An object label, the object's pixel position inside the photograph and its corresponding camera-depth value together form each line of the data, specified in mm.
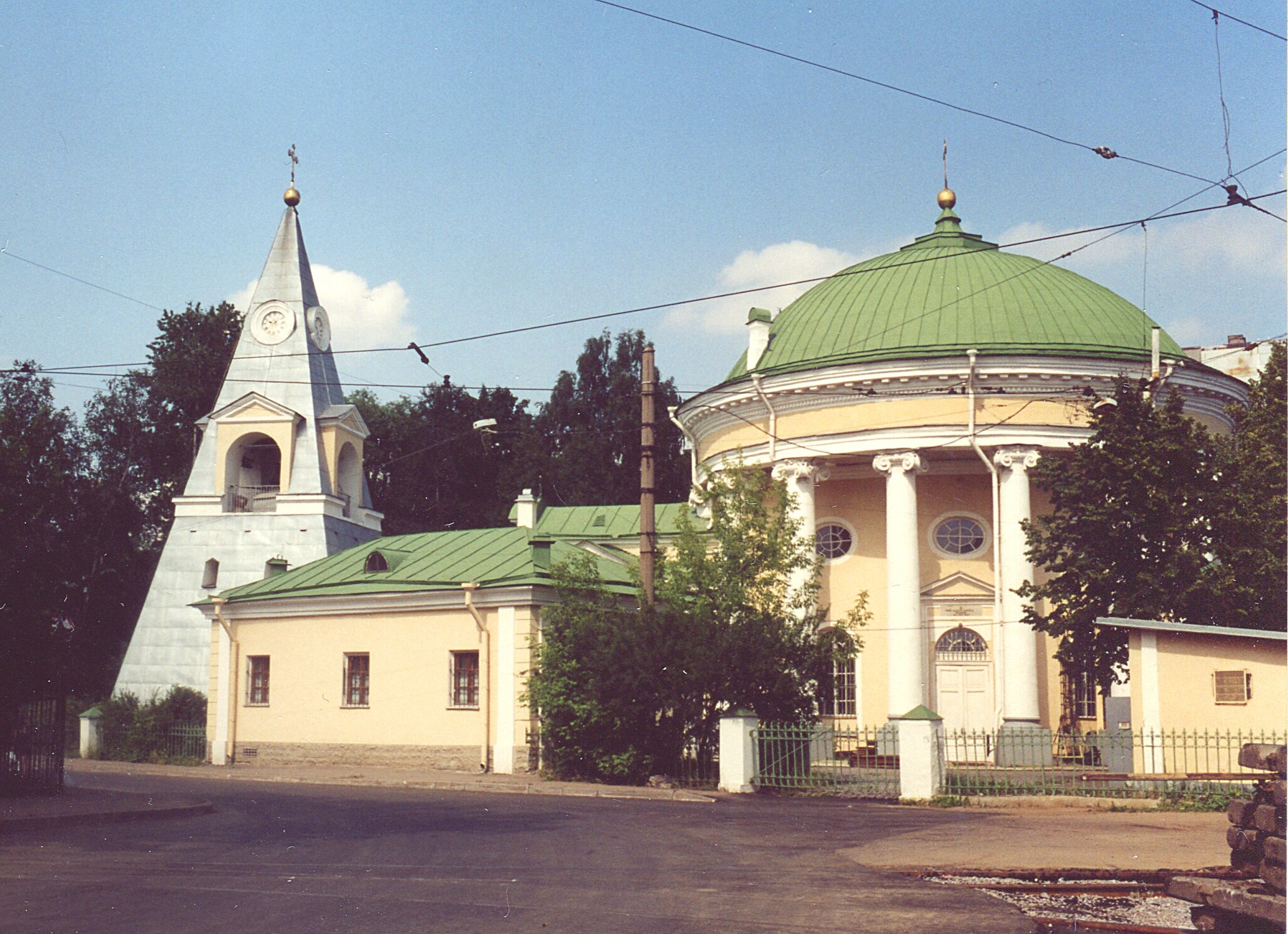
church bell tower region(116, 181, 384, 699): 39219
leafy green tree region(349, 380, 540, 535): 60094
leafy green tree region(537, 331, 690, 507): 56938
